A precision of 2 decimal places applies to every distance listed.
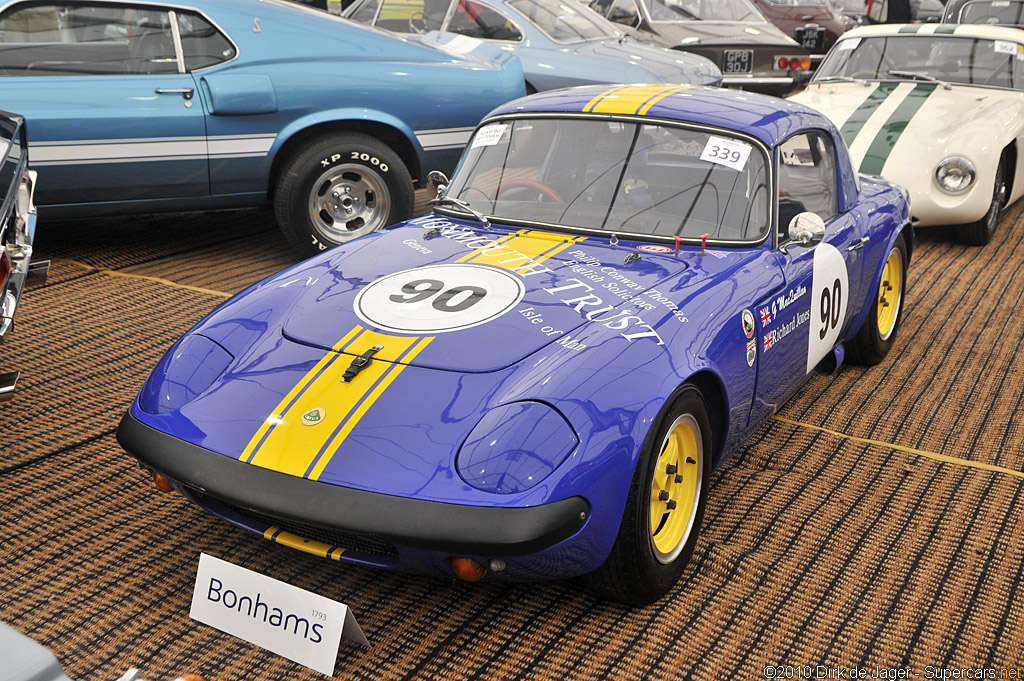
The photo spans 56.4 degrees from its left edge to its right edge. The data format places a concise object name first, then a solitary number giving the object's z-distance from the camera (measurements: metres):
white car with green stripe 6.16
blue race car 2.32
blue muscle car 5.04
